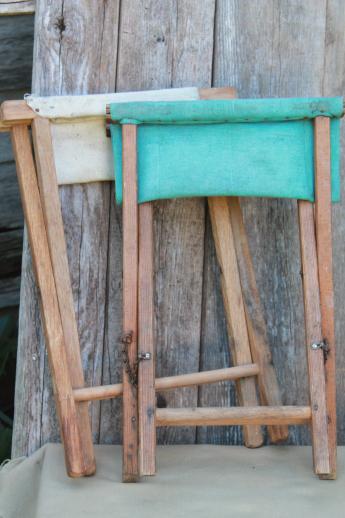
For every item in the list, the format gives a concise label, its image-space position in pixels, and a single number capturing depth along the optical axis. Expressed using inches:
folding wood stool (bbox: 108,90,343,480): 89.7
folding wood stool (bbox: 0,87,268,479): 91.4
